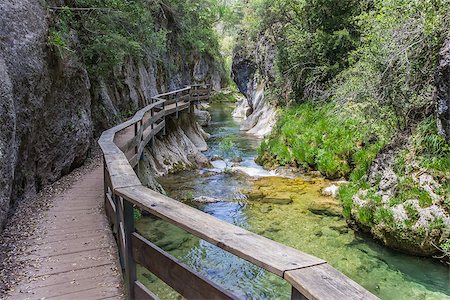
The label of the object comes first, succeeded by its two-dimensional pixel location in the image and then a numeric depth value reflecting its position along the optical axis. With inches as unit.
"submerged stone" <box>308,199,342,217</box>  377.1
